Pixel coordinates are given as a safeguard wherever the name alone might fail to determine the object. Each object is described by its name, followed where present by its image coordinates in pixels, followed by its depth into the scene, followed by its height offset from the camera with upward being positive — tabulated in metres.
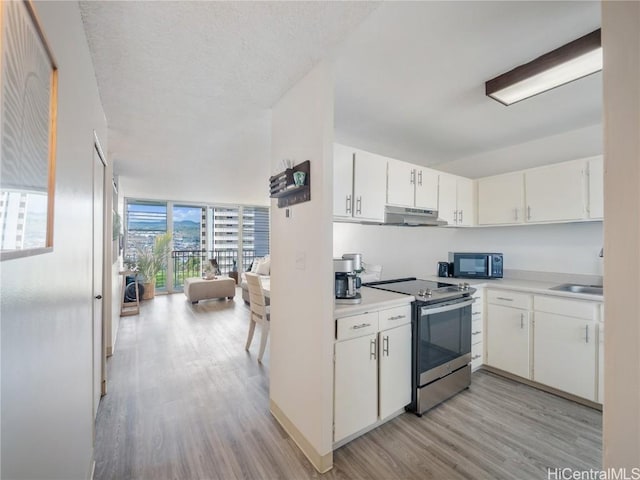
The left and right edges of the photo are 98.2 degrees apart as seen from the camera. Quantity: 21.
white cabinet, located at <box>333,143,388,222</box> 2.12 +0.47
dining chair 3.14 -0.82
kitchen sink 2.58 -0.42
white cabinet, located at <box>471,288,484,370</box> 2.79 -0.89
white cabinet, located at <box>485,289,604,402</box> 2.24 -0.86
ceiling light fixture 1.56 +1.08
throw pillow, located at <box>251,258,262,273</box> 6.44 -0.59
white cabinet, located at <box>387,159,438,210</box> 2.56 +0.57
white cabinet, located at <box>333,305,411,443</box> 1.78 -0.88
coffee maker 2.05 -0.28
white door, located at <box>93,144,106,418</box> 1.92 -0.28
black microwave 3.09 -0.24
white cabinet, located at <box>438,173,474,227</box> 3.07 +0.50
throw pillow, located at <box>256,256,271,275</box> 6.12 -0.58
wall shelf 1.77 +0.37
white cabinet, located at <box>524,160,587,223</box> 2.57 +0.51
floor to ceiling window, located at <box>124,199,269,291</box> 6.84 +0.18
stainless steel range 2.16 -0.83
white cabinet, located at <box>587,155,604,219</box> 2.47 +0.54
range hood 2.54 +0.26
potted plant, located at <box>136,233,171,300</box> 5.98 -0.44
